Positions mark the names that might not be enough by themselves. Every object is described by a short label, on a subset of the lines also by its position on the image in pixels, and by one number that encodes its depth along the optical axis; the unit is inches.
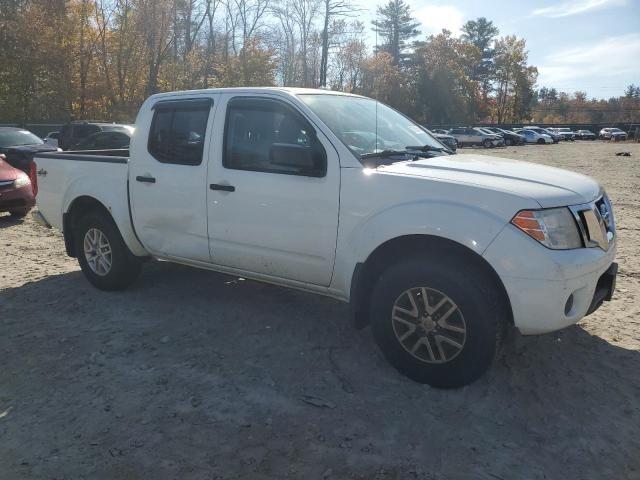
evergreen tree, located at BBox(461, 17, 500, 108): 3233.3
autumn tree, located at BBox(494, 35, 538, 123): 3093.0
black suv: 628.0
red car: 364.5
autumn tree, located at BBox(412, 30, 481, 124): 2640.3
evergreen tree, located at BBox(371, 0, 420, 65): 3139.8
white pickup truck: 128.0
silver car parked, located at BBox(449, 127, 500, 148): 1829.5
